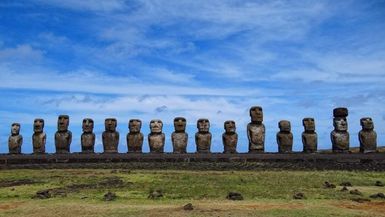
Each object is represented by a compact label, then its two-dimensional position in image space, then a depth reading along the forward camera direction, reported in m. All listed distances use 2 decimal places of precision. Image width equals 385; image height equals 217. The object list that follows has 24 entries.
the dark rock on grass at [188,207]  10.68
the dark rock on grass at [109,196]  12.41
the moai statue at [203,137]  26.09
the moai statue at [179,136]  26.23
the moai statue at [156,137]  26.33
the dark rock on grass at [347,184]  15.78
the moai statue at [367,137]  25.22
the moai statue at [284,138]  25.50
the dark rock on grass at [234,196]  12.31
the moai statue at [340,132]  25.45
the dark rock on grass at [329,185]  14.84
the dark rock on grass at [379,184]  15.90
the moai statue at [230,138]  25.88
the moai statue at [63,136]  26.80
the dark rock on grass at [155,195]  12.76
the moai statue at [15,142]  27.12
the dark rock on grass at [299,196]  12.52
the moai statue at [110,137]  26.83
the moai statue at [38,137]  26.78
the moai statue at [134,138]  26.52
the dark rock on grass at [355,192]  13.45
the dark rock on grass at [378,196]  12.91
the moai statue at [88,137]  26.70
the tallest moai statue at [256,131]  25.89
